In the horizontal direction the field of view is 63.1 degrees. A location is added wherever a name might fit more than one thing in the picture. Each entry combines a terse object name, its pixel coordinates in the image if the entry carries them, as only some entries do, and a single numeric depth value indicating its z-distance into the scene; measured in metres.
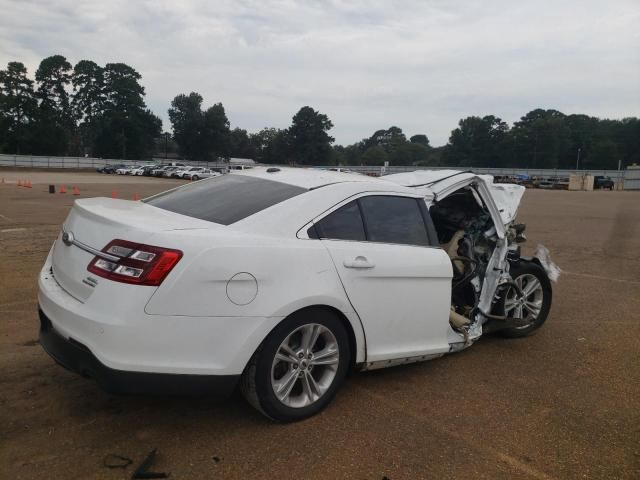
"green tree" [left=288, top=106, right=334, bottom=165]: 114.38
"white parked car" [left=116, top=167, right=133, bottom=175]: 63.04
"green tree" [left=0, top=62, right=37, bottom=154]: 82.62
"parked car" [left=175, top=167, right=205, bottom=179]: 55.88
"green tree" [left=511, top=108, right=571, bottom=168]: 111.94
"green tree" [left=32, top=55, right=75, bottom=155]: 85.44
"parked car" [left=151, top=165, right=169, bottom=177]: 58.53
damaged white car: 2.80
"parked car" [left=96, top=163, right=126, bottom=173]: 65.42
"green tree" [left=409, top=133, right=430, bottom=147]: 186.75
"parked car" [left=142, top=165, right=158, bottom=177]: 60.15
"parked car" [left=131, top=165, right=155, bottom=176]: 61.06
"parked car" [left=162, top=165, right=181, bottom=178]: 57.67
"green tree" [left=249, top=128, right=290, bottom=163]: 116.88
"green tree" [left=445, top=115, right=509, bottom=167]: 117.75
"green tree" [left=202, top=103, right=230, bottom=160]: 106.81
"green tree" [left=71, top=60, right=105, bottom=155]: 100.31
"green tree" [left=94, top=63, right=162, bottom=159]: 94.69
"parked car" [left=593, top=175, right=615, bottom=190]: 60.28
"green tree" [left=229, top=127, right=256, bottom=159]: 115.94
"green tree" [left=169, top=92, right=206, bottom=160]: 107.93
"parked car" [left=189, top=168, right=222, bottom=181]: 53.66
